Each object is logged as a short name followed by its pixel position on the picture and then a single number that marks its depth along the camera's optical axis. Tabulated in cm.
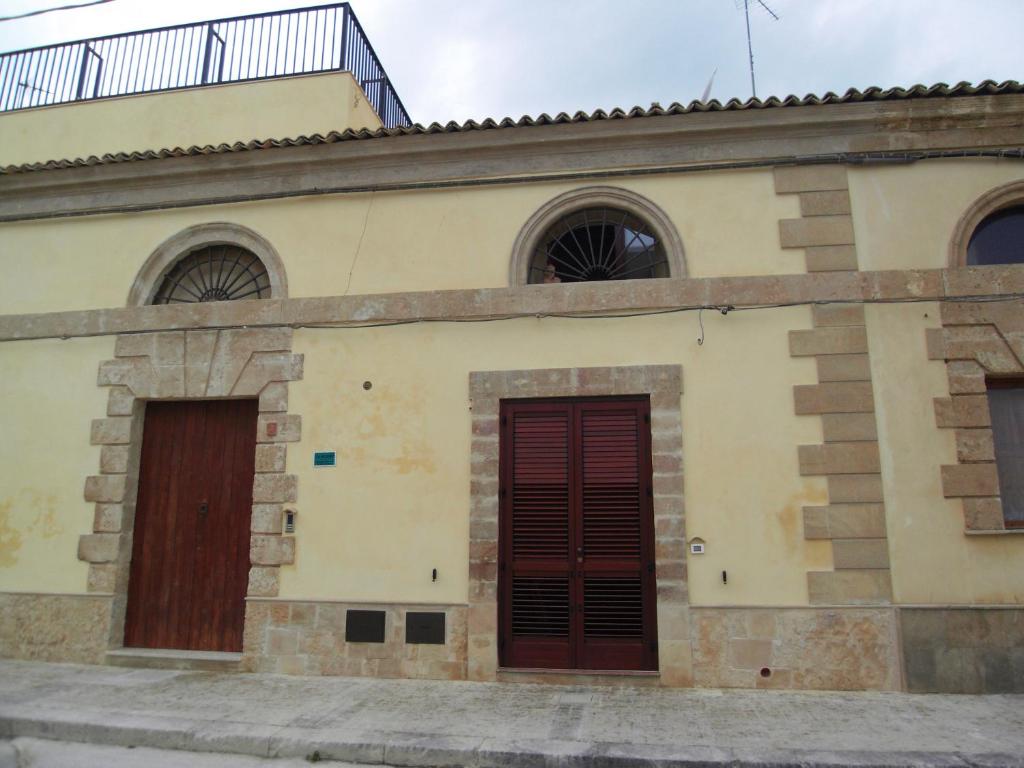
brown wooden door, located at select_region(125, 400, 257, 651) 705
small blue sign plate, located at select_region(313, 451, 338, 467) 690
